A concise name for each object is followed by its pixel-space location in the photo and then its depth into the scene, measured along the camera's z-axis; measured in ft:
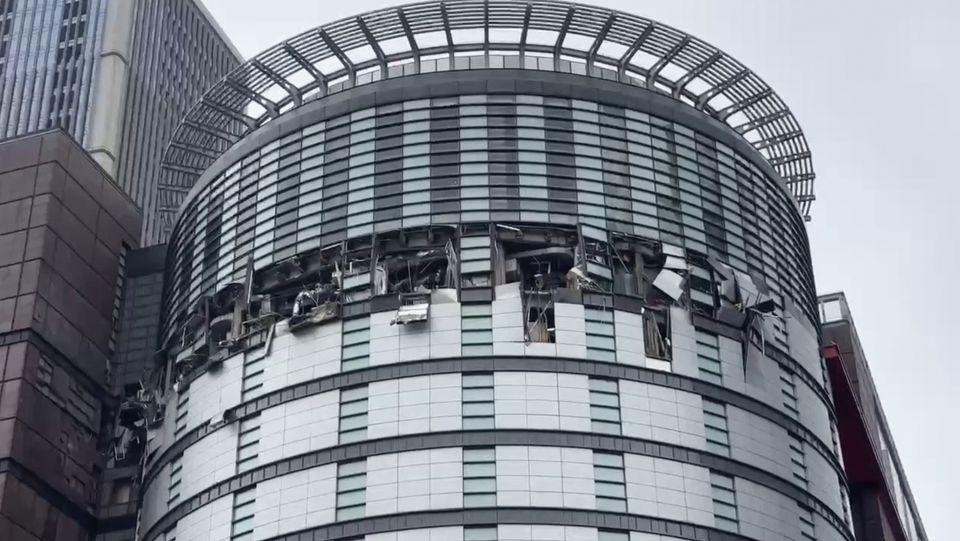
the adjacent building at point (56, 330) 248.11
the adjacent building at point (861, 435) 310.04
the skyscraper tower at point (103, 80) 527.81
